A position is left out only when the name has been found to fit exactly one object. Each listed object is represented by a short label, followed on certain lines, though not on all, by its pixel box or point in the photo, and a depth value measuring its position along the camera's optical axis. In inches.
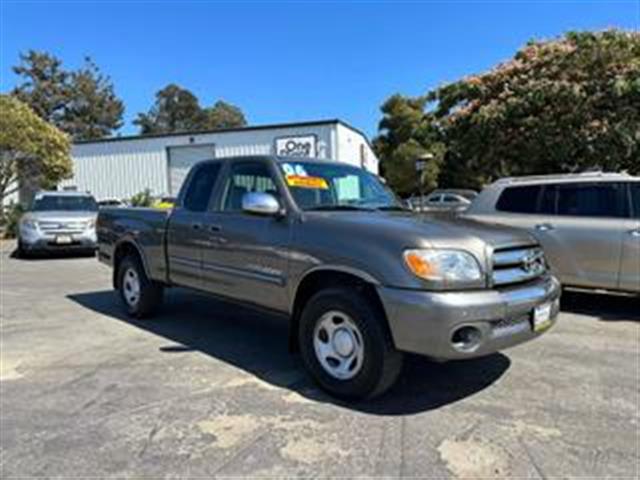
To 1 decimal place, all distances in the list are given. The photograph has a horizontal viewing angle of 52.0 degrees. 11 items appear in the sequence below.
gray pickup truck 173.0
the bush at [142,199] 1000.2
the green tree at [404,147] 1683.1
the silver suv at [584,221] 303.9
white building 1103.6
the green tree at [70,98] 2432.3
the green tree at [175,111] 3216.0
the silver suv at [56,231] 589.6
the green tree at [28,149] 927.0
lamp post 1194.0
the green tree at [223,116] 3265.3
